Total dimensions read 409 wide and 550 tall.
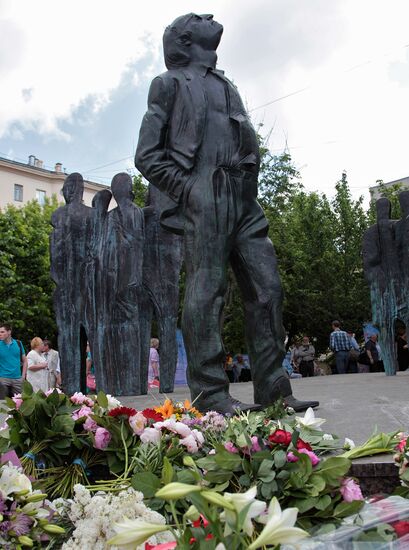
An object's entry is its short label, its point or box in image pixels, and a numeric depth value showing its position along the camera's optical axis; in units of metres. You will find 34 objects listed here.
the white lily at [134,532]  1.36
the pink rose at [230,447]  2.20
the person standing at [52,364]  10.48
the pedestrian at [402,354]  13.76
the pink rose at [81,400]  2.97
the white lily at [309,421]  2.63
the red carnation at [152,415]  2.73
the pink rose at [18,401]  2.82
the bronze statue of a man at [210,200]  3.90
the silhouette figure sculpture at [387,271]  9.31
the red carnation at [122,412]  2.69
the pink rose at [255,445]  2.17
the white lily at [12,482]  1.96
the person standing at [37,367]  9.45
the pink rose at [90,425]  2.73
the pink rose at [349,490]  1.98
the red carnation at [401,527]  1.56
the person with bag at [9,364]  8.59
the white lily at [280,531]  1.31
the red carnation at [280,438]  2.22
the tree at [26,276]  26.50
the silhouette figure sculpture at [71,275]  9.27
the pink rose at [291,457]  2.10
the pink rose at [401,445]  2.37
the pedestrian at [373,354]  13.47
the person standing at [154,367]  11.38
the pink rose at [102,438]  2.62
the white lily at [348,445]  2.60
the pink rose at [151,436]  2.51
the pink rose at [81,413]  2.80
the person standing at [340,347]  13.21
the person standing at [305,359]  14.77
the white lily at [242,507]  1.38
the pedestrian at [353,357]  13.64
